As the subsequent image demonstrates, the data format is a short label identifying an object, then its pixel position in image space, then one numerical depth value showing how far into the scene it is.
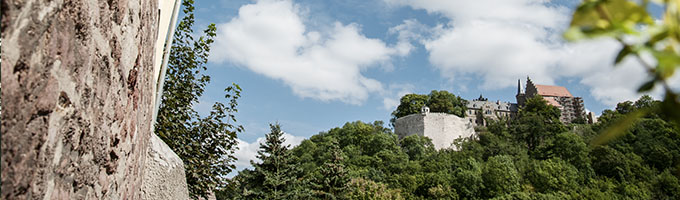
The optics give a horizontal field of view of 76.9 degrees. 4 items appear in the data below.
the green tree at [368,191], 36.88
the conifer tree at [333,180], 34.19
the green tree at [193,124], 8.08
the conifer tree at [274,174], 25.98
